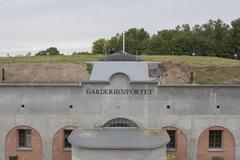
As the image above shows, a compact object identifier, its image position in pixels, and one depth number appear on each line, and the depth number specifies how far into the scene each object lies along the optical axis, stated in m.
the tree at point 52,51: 77.09
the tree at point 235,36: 67.62
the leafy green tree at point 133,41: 69.81
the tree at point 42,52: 77.29
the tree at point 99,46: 77.12
